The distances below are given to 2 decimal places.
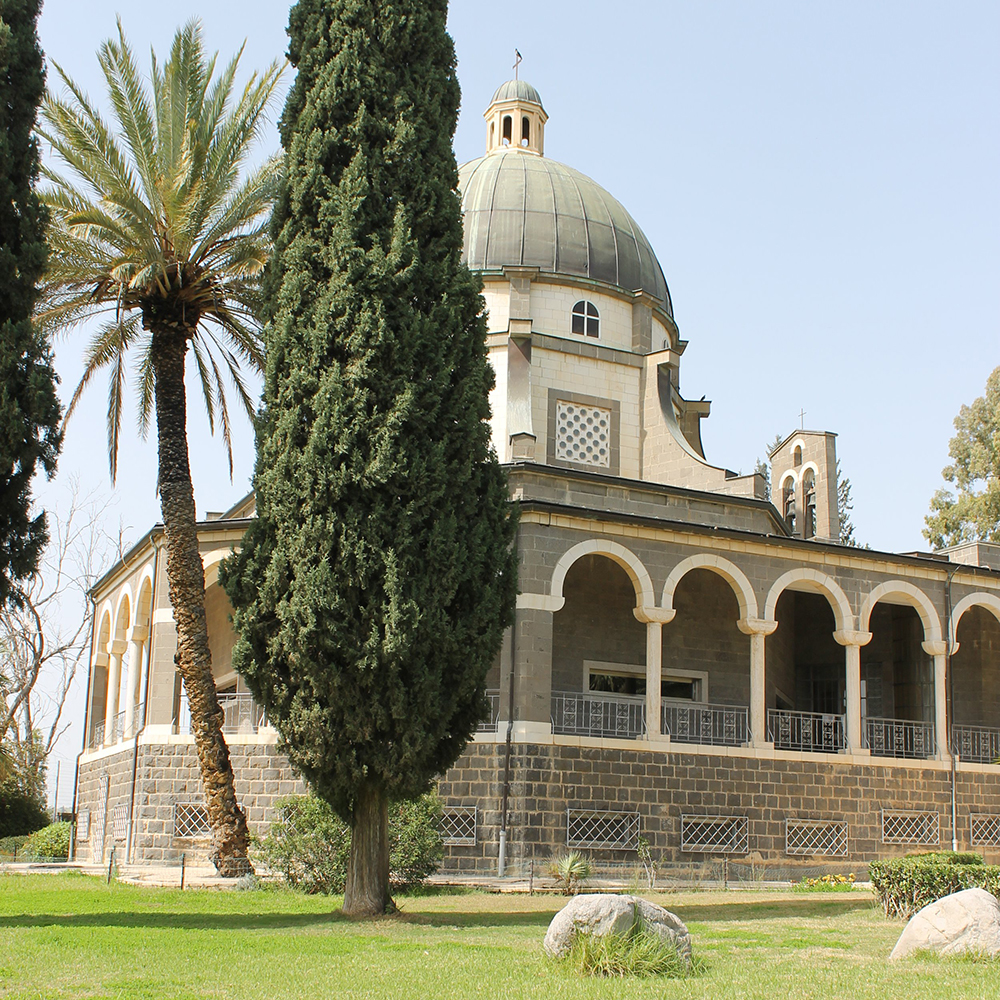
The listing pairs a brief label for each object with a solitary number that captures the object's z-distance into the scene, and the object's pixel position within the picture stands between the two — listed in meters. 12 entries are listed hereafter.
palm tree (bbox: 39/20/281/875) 15.69
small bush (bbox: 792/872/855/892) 17.81
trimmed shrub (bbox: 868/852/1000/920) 11.73
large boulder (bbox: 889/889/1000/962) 8.86
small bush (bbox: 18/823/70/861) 25.91
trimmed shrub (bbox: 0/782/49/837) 32.31
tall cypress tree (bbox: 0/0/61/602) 11.63
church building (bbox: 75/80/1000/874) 18.64
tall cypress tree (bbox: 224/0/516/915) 12.07
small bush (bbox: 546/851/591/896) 16.73
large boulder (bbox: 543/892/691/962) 8.60
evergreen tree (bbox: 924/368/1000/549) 34.94
